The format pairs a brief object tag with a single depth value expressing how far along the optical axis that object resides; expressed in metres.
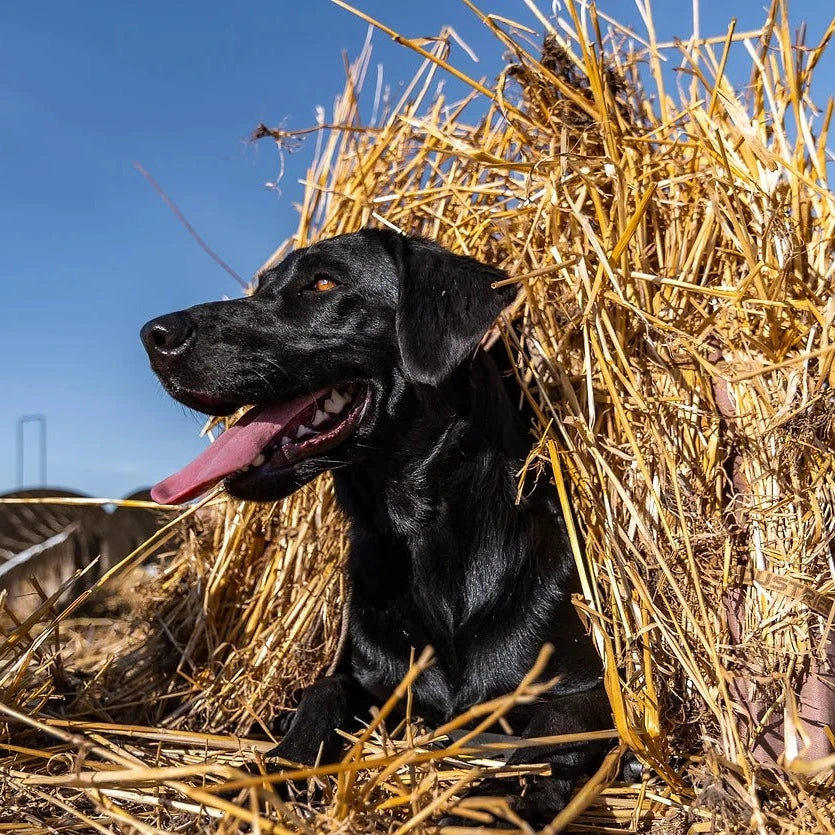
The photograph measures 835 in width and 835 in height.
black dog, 0.85
